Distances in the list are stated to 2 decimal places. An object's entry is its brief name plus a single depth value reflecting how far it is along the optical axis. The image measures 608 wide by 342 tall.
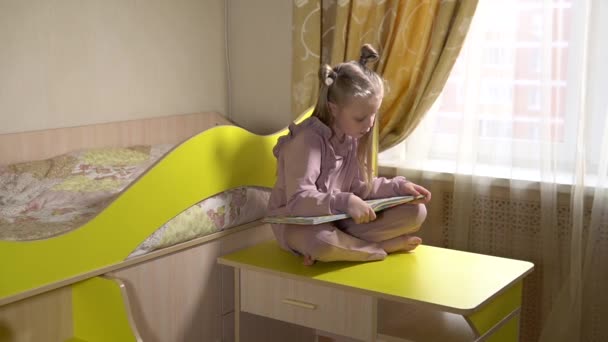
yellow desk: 1.91
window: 2.56
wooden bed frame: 1.84
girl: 2.07
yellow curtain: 2.69
